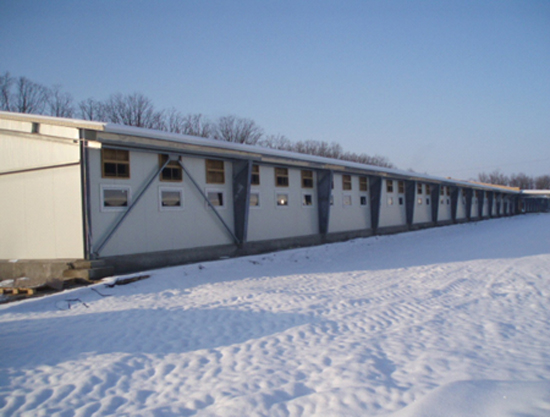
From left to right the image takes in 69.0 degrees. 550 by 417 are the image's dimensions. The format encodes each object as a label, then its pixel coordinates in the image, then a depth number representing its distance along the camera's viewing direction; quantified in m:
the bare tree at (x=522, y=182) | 128.62
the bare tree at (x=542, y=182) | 127.51
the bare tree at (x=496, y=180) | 131.62
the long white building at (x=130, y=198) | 10.30
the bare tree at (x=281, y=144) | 52.83
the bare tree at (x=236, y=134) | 48.53
